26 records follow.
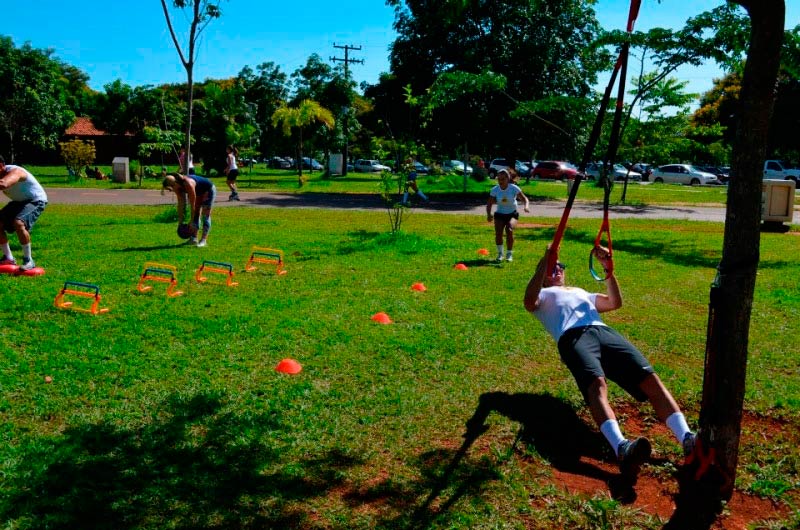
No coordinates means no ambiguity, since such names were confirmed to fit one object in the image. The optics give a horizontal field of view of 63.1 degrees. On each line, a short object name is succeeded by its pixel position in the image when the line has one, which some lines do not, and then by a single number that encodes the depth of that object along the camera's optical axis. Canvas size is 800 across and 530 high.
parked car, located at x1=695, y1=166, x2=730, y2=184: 46.47
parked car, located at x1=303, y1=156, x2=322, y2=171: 61.89
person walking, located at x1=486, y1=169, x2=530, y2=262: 11.22
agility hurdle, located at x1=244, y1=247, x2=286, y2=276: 10.09
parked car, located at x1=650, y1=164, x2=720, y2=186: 44.94
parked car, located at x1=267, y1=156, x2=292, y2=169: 66.53
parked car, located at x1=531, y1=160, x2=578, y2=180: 48.03
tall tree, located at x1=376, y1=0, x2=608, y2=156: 26.41
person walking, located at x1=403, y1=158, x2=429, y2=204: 13.17
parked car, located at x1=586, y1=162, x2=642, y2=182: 46.84
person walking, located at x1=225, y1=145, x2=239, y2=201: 25.63
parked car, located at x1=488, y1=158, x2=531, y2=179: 44.62
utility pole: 45.78
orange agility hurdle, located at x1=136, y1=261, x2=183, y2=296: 8.34
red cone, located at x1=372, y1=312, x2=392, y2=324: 7.39
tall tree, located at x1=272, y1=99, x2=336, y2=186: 36.53
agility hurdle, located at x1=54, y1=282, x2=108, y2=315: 7.26
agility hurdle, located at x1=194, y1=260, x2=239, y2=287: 8.91
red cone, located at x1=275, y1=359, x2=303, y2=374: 5.72
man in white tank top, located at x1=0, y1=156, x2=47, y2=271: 9.56
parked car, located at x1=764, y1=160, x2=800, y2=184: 43.44
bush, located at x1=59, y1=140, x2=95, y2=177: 33.59
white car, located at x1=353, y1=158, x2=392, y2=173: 62.28
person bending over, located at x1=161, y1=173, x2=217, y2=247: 11.62
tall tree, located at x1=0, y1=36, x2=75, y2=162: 42.78
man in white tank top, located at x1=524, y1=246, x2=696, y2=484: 4.07
